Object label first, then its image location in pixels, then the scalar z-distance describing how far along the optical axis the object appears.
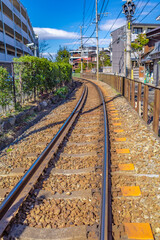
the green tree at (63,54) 38.49
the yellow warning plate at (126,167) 4.34
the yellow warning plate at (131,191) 3.51
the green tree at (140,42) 35.12
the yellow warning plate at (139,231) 2.66
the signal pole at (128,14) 13.79
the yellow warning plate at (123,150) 5.25
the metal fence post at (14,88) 8.98
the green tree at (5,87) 7.71
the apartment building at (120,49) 48.50
